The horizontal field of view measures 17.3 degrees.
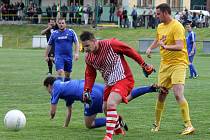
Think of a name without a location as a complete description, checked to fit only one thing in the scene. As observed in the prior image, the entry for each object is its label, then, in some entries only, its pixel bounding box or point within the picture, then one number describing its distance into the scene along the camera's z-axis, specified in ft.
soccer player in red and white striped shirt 34.94
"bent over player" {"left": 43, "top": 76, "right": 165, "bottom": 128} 38.40
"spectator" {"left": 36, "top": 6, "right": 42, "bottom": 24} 219.32
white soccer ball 37.29
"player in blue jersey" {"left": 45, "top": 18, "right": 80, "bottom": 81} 61.52
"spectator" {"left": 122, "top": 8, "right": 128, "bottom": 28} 206.59
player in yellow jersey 38.01
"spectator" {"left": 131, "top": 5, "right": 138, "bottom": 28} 204.44
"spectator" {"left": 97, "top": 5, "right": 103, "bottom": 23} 210.24
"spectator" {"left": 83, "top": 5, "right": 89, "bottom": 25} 212.17
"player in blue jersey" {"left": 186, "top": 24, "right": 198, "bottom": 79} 83.61
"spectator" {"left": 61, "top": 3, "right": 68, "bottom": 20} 215.67
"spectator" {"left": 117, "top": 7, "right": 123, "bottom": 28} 204.95
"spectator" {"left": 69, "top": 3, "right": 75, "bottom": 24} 217.62
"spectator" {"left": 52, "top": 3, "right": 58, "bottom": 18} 219.02
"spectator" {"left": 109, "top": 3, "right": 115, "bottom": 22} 219.20
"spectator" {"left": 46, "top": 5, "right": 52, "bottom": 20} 219.51
